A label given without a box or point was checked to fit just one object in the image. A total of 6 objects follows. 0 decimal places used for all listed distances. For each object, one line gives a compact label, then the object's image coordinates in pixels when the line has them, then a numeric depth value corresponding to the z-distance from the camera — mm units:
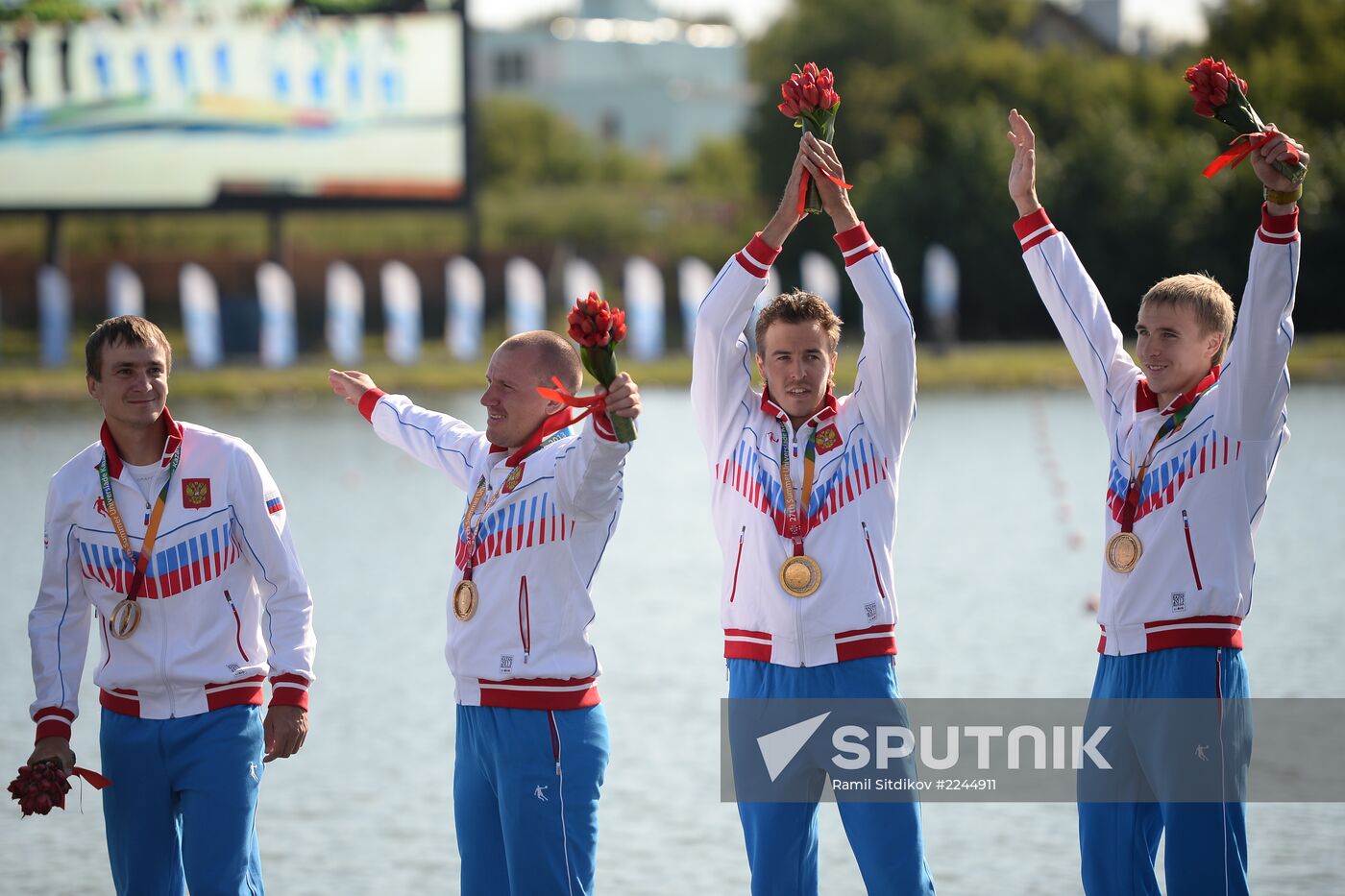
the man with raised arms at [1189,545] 9570
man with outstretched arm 9562
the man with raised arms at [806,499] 9773
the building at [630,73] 169375
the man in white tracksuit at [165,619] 9805
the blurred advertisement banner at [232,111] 66937
